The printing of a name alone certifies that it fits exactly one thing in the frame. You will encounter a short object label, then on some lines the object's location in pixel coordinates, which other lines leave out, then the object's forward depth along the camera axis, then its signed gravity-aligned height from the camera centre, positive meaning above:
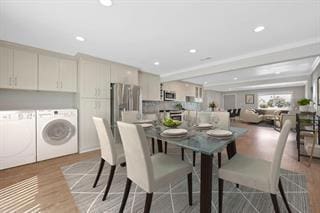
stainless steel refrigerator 3.56 +0.15
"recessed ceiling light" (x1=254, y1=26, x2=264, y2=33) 2.06 +1.18
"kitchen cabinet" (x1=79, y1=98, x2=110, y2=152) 3.24 -0.33
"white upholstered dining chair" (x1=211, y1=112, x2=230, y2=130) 2.33 -0.24
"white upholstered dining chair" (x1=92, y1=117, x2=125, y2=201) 1.66 -0.52
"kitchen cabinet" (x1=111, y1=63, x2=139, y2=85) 3.79 +0.91
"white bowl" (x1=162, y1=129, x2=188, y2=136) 1.68 -0.33
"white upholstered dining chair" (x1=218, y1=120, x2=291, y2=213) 1.17 -0.62
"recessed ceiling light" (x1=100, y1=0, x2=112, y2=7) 1.55 +1.17
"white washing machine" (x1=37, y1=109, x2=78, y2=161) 2.74 -0.58
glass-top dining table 1.25 -0.39
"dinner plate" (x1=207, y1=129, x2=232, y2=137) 1.60 -0.33
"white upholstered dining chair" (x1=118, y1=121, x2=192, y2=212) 1.17 -0.62
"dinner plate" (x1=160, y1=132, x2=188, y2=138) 1.66 -0.37
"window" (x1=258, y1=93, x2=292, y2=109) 9.50 +0.37
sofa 8.05 -0.64
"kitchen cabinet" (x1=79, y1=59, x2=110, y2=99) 3.24 +0.66
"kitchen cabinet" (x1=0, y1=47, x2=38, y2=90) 2.53 +0.70
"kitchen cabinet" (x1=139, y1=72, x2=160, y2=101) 4.89 +0.72
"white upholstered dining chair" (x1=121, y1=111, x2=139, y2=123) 2.87 -0.23
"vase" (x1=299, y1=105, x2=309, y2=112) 3.72 -0.05
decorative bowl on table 2.16 -0.27
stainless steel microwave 5.86 +0.45
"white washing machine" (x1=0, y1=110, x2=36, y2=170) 2.38 -0.59
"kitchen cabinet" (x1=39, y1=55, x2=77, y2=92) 2.95 +0.70
